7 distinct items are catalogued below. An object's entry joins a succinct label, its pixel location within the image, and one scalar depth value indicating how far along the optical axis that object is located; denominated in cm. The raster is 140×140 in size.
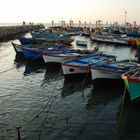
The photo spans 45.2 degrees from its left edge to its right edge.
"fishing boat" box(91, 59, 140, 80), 1245
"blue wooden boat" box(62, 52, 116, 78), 1384
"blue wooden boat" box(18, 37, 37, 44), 2668
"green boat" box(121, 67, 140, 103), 958
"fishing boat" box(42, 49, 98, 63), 1671
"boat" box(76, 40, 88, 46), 3235
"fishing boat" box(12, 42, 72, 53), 2008
